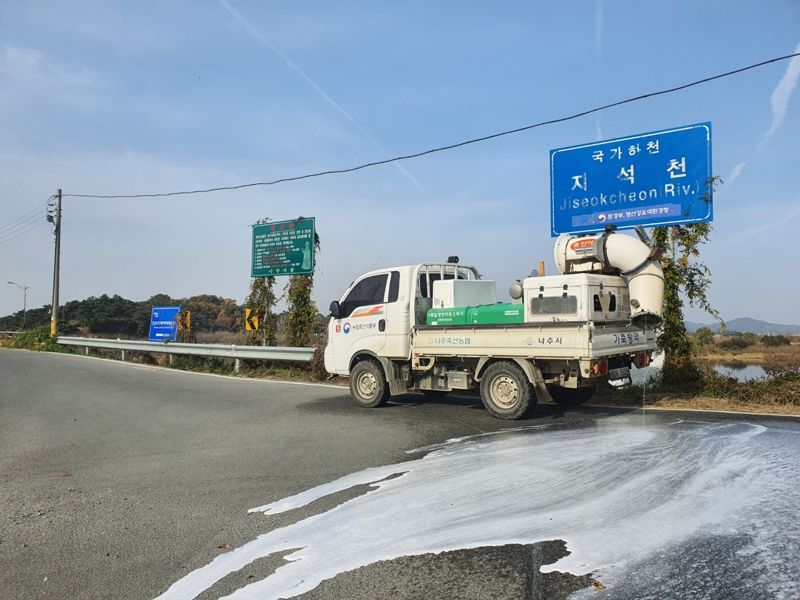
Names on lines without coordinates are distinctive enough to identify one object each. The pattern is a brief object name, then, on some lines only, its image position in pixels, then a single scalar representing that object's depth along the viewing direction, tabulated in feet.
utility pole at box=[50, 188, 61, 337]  122.47
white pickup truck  28.58
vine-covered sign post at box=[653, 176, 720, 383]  39.73
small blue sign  76.84
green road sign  64.18
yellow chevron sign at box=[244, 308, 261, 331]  66.90
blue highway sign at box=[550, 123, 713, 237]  39.01
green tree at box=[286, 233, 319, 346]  64.44
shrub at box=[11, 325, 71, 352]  116.16
